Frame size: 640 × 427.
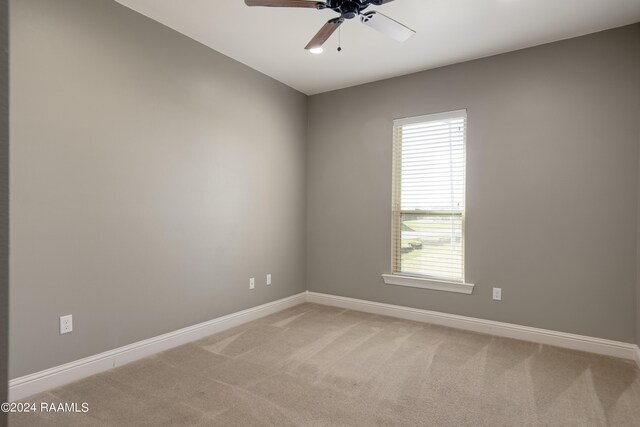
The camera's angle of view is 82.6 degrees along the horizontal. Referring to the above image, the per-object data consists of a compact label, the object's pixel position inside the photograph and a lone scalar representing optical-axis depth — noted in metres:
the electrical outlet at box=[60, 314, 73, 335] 2.45
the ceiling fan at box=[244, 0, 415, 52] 2.16
